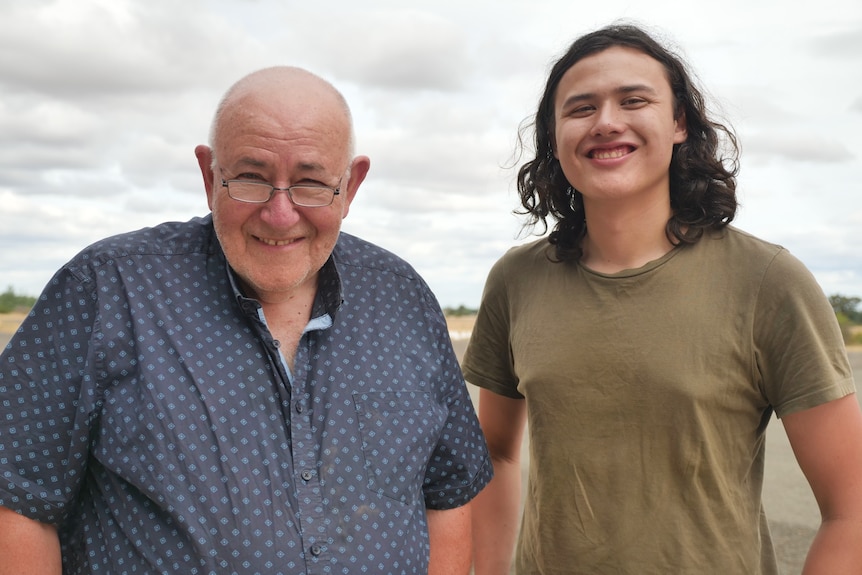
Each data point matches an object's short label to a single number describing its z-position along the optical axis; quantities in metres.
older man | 1.77
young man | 2.01
